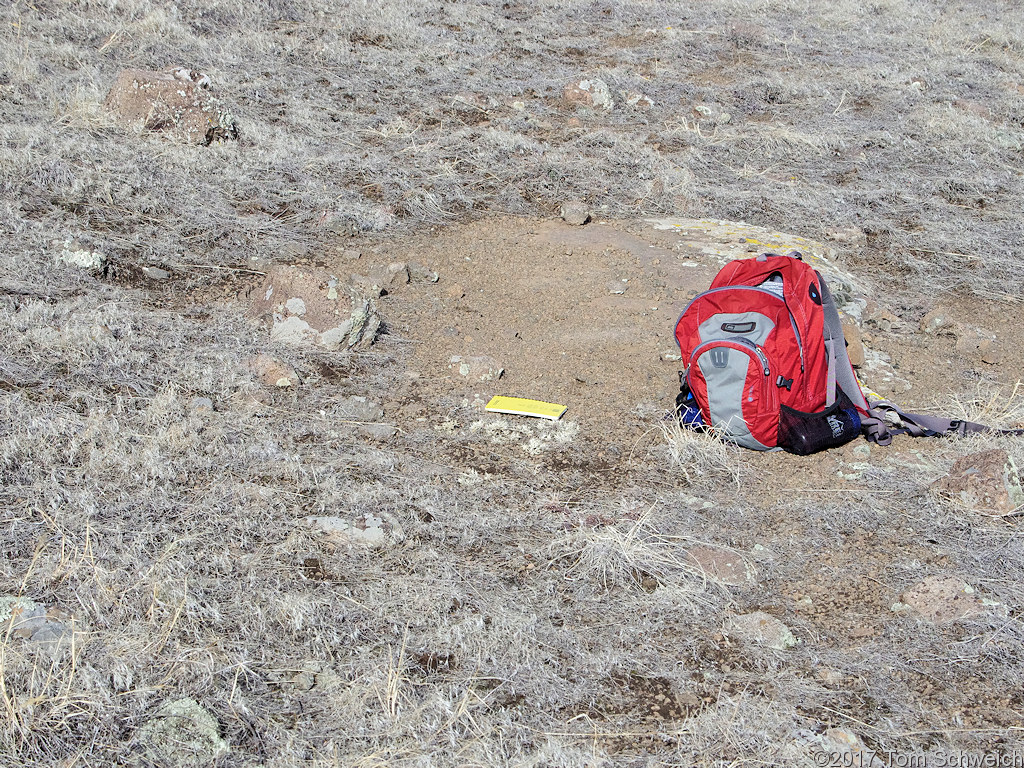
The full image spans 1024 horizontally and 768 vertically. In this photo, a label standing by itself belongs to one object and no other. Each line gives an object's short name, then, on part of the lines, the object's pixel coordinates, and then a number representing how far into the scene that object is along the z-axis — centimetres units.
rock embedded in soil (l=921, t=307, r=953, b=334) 454
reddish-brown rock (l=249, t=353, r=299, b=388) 345
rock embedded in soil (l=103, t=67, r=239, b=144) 541
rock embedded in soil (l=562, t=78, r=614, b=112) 723
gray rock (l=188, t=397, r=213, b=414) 311
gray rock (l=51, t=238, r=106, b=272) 403
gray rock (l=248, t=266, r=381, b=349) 375
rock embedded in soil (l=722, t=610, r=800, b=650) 237
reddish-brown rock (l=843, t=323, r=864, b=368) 417
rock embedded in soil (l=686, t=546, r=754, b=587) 262
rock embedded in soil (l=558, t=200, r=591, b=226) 540
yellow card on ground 346
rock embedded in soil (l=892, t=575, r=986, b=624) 248
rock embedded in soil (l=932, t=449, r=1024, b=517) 289
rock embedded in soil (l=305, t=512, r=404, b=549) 260
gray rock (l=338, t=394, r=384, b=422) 333
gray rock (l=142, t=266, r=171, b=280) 415
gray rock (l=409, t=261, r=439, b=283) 460
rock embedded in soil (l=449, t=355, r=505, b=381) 374
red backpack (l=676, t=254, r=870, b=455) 325
